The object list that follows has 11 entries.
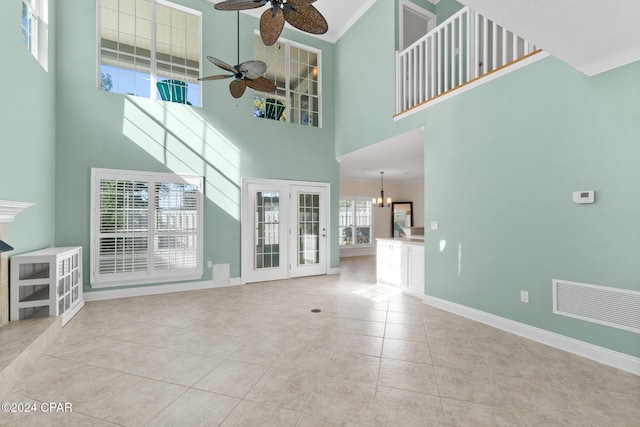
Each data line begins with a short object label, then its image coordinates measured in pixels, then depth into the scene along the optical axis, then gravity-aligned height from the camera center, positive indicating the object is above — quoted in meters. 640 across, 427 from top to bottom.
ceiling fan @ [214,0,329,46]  2.65 +1.96
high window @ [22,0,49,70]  3.59 +2.50
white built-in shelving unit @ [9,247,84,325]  2.95 -0.73
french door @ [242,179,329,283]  5.56 -0.25
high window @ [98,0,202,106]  4.68 +3.13
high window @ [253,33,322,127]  5.93 +2.97
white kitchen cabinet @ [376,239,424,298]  4.54 -0.82
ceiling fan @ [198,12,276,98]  3.50 +1.86
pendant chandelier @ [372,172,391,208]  9.05 +0.54
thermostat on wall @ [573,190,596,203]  2.53 +0.18
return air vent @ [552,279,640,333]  2.34 -0.78
